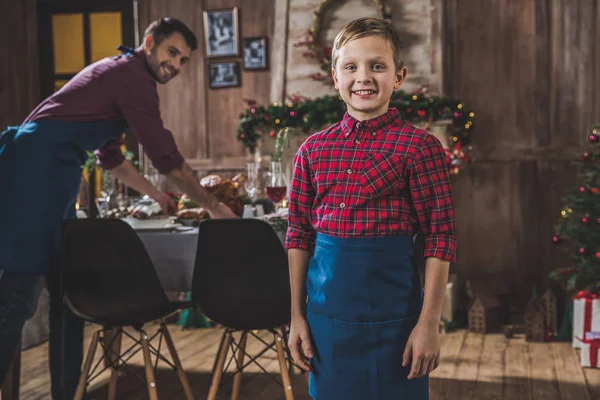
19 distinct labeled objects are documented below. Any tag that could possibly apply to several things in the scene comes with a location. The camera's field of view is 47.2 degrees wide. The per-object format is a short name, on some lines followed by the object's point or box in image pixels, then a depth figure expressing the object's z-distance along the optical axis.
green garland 4.59
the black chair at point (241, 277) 2.53
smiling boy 1.29
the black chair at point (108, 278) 2.61
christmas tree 3.74
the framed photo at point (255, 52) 5.23
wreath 4.97
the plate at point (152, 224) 2.80
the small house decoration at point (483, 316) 4.39
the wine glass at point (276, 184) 2.88
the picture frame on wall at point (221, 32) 5.27
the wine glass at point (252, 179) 3.03
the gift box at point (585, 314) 3.64
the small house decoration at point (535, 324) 4.13
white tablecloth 2.75
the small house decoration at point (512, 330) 4.25
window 5.46
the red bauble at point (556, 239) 3.94
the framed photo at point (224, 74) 5.30
